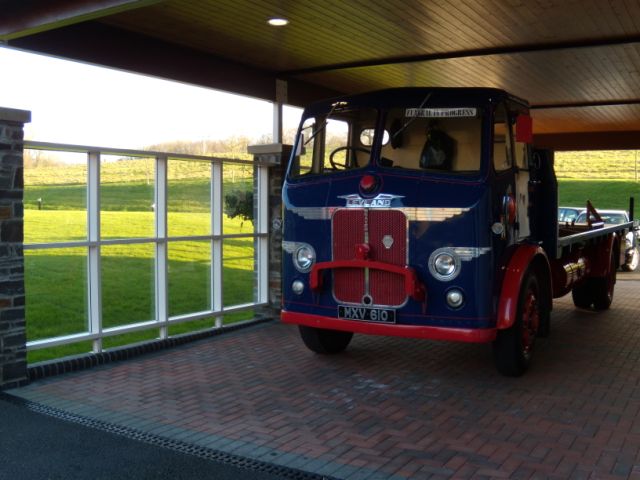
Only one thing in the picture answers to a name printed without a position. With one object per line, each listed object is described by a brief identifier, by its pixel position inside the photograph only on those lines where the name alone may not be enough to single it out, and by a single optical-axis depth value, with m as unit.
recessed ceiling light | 7.23
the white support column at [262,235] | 9.41
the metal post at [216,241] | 8.66
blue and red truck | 6.03
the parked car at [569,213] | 17.98
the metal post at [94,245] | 6.96
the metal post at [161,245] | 7.77
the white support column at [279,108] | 9.84
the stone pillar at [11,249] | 5.90
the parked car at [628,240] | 16.89
